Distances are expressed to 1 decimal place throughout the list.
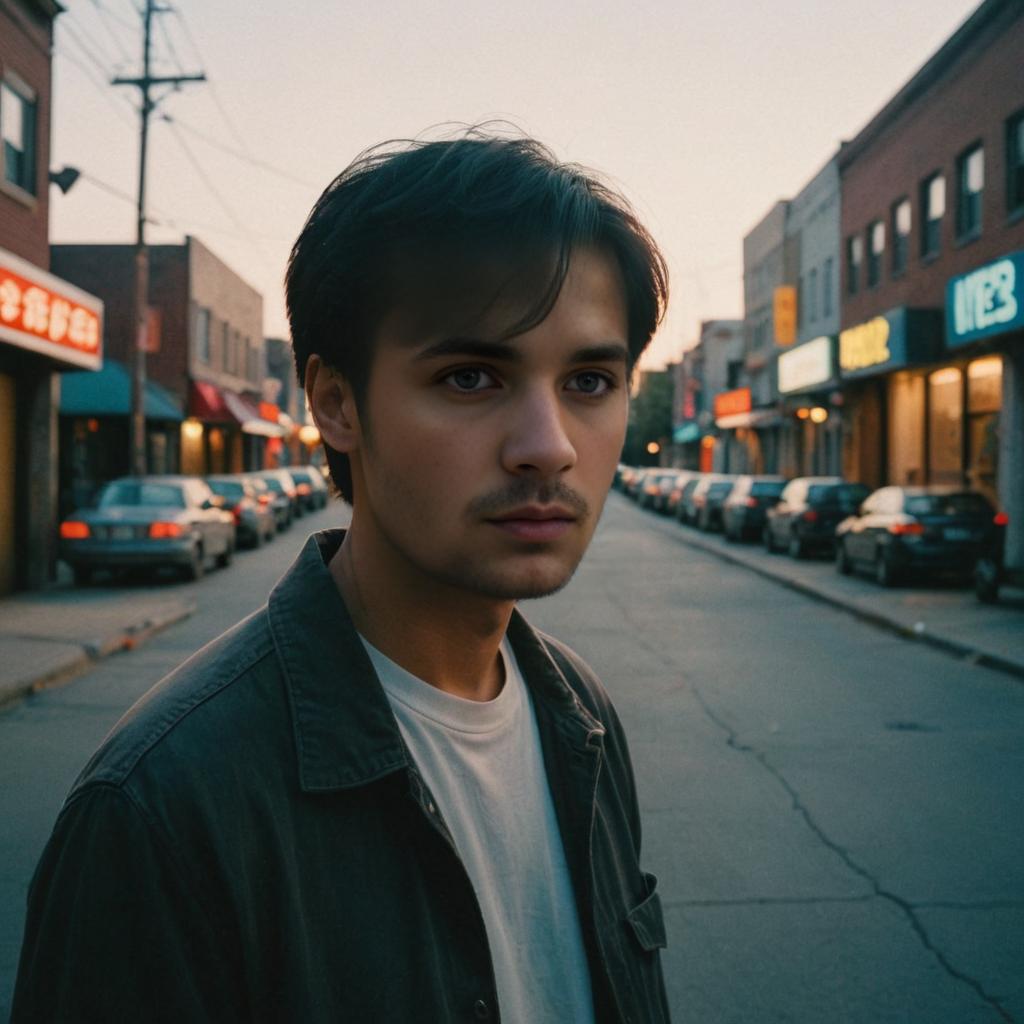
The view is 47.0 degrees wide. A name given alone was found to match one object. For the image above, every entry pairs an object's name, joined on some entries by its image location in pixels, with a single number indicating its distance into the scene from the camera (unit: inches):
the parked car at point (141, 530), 701.3
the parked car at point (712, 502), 1352.1
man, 50.6
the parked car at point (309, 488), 1651.1
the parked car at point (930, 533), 682.2
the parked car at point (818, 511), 917.8
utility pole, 946.1
